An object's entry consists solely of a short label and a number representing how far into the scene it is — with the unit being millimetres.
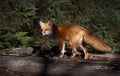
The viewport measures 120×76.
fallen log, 6594
